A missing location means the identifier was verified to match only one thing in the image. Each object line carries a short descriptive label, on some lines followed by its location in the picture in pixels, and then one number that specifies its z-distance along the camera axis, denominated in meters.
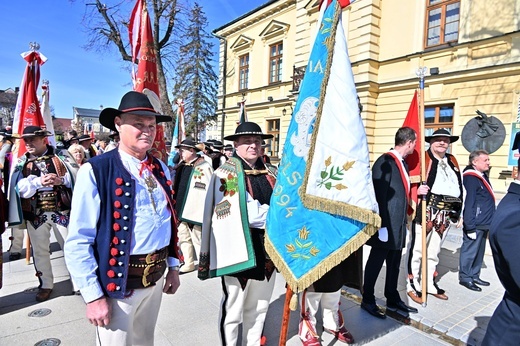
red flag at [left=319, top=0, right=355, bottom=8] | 2.35
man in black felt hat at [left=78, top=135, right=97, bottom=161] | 7.60
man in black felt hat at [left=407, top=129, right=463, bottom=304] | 4.51
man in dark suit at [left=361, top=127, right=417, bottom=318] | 3.61
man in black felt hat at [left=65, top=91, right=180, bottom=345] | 1.81
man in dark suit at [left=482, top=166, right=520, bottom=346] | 1.77
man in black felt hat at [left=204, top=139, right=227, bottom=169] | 8.05
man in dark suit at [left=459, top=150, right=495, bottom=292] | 4.77
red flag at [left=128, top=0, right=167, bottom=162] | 3.27
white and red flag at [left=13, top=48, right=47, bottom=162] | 4.71
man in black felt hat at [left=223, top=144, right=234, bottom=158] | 8.87
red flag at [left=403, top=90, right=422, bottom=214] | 4.26
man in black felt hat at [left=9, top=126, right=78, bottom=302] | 3.79
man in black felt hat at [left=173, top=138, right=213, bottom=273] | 4.95
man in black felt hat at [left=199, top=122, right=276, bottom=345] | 2.63
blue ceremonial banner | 2.27
